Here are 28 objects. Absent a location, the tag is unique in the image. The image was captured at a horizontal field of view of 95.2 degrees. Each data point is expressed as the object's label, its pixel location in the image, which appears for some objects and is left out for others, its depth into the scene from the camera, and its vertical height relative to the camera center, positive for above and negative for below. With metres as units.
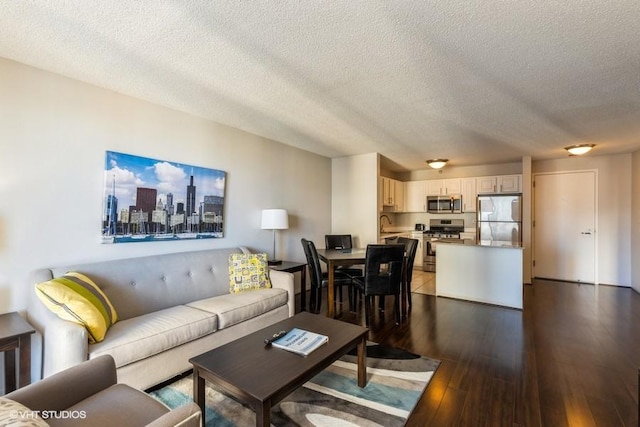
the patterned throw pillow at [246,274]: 3.17 -0.58
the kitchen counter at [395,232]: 6.32 -0.20
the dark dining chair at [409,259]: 3.87 -0.48
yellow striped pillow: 1.83 -0.55
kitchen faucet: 6.87 +0.07
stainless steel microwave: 6.34 +0.44
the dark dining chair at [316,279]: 3.76 -0.75
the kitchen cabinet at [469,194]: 6.21 +0.64
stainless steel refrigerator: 5.59 +0.13
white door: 5.38 -0.02
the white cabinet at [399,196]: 6.50 +0.62
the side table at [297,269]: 3.61 -0.59
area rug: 1.79 -1.20
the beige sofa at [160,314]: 1.83 -0.76
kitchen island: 3.93 -0.69
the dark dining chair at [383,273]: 3.30 -0.57
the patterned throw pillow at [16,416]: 0.78 -0.56
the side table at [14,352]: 1.70 -0.81
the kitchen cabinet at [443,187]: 6.41 +0.83
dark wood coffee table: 1.40 -0.80
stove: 6.28 -0.21
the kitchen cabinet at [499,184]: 5.78 +0.82
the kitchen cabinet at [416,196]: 6.81 +0.64
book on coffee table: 1.77 -0.77
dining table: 3.45 -0.48
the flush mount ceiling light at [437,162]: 5.24 +1.11
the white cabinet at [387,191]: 5.90 +0.66
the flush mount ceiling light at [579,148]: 4.32 +1.16
